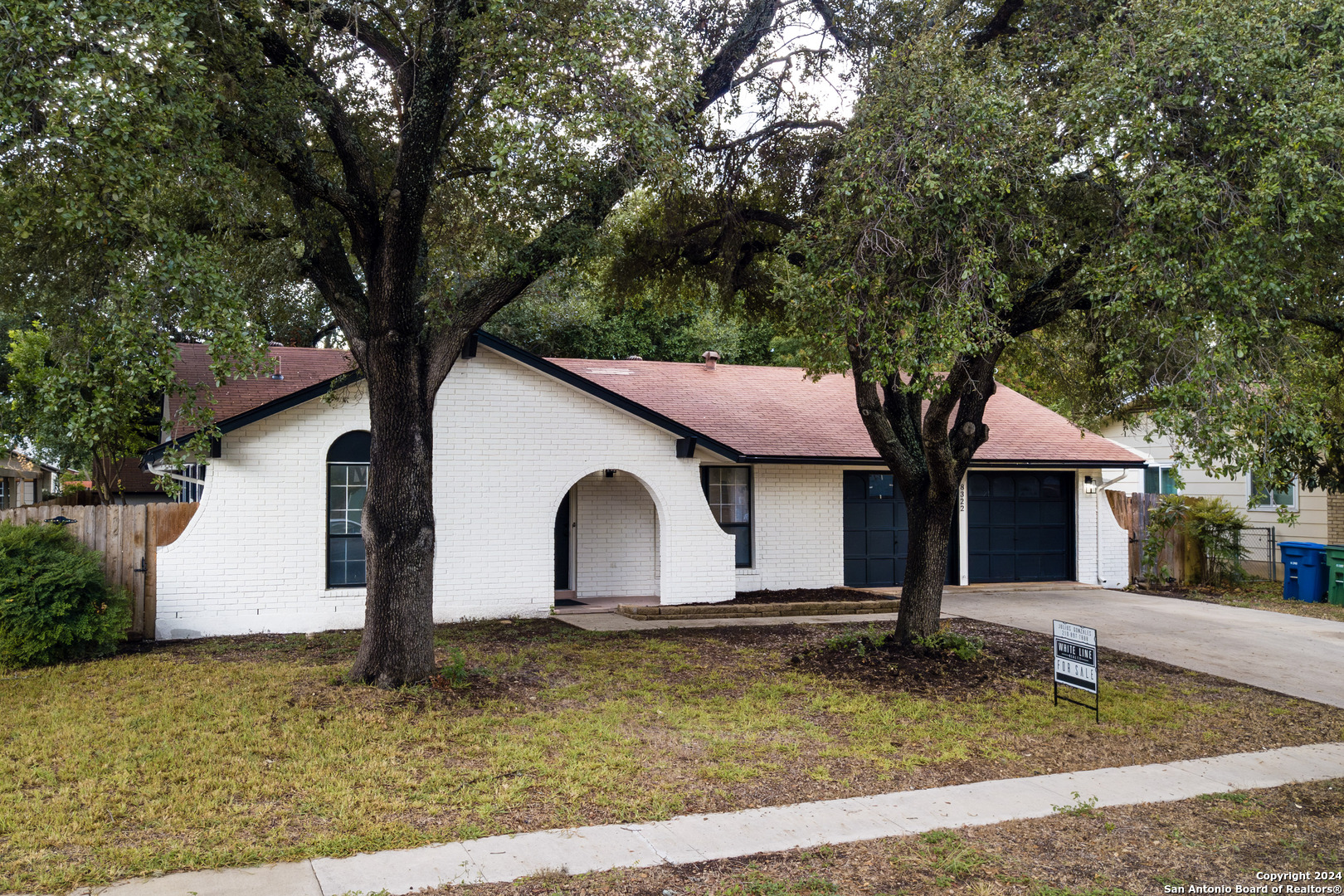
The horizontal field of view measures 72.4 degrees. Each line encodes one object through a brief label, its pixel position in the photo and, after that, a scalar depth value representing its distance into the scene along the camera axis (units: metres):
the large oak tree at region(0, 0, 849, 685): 6.92
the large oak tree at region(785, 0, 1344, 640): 6.87
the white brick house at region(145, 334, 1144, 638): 12.46
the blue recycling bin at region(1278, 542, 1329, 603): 16.80
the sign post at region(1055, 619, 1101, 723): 8.22
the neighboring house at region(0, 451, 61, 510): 34.81
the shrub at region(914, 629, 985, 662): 10.27
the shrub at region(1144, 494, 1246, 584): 18.42
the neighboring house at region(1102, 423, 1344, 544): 18.98
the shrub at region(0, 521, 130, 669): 9.95
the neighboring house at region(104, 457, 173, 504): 23.92
